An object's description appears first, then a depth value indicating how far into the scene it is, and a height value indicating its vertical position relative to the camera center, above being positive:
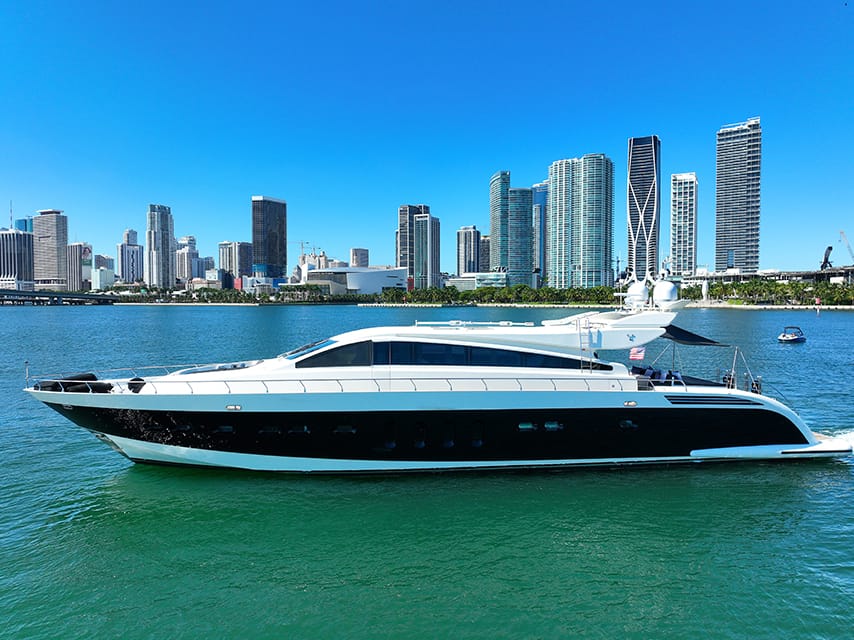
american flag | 12.98 -1.53
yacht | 11.26 -2.68
